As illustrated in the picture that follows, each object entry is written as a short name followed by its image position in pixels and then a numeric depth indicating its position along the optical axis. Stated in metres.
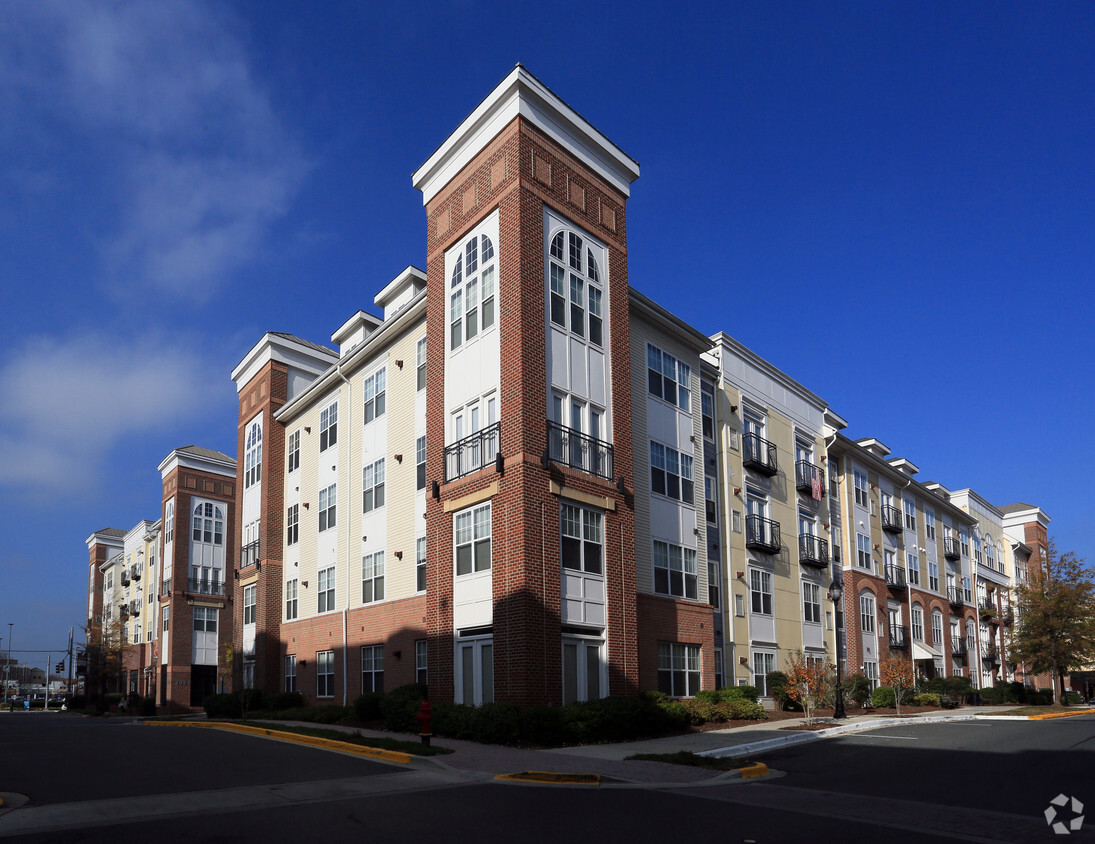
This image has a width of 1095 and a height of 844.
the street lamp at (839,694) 29.57
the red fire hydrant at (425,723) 19.38
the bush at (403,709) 24.52
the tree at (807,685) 27.69
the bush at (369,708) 27.97
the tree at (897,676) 34.88
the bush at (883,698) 39.19
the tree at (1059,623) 50.59
